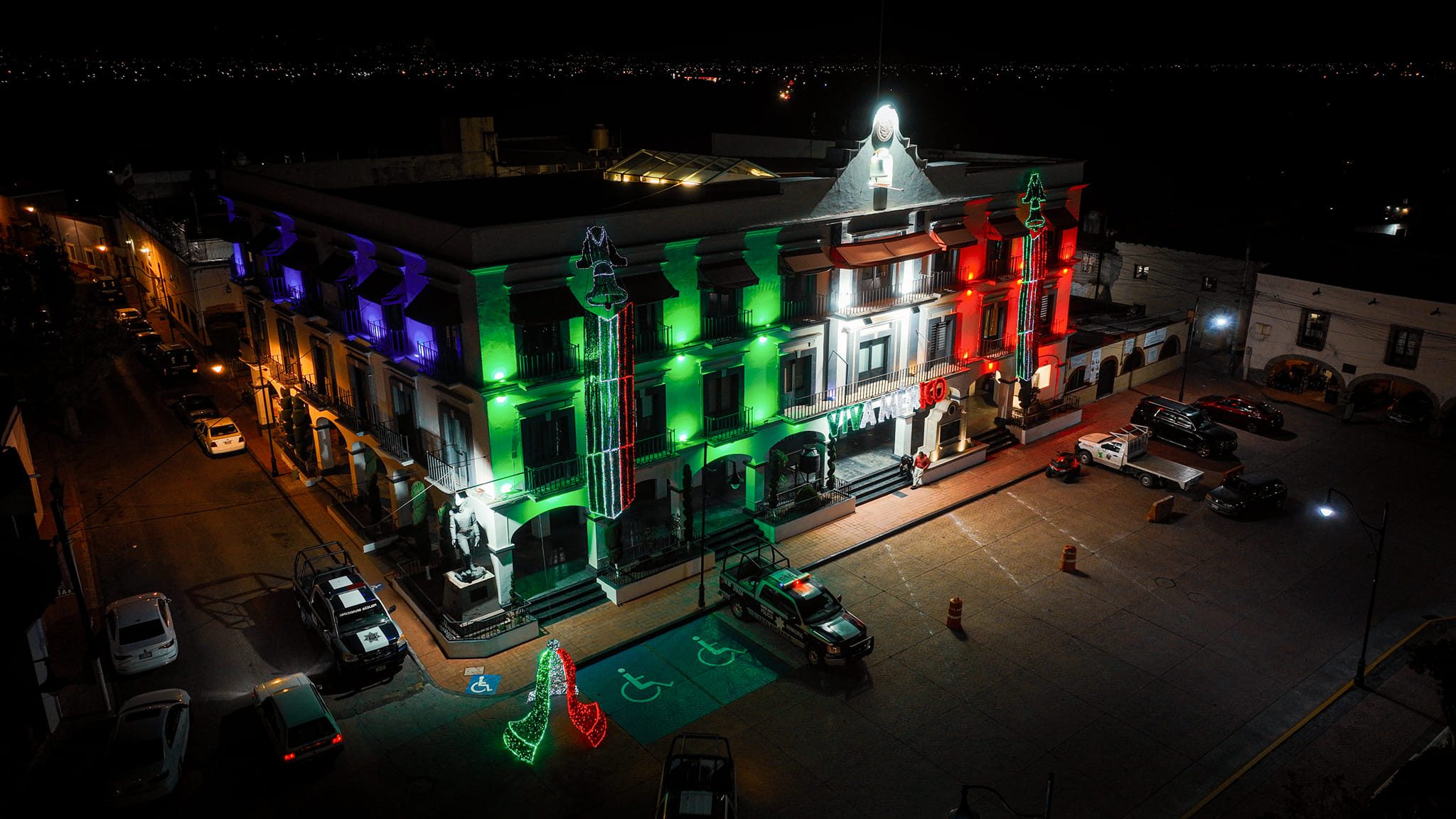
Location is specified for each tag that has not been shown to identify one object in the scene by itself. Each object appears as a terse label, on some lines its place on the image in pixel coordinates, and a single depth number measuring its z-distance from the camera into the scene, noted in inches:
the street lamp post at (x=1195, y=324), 1933.6
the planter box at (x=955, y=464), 1530.5
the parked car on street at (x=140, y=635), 1024.2
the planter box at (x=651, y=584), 1186.6
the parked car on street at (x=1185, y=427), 1599.4
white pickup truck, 1485.0
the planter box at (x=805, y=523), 1332.4
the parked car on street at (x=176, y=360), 1903.3
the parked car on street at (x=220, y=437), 1589.6
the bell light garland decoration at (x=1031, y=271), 1562.5
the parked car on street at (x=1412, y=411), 1710.1
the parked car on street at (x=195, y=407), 1707.7
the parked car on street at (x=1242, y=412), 1704.0
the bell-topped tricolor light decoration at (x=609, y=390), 1074.7
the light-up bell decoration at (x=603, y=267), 1066.7
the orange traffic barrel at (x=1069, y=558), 1253.7
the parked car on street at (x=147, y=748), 842.8
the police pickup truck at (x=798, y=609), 1045.8
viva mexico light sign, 1429.6
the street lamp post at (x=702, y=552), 1167.6
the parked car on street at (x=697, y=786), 782.5
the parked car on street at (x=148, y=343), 2060.8
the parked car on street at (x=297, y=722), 875.4
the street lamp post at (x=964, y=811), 657.0
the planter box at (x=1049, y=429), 1667.9
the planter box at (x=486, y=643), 1080.8
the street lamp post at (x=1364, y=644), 967.5
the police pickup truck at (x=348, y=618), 1021.2
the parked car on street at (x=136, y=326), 2148.1
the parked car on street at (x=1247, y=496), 1396.4
